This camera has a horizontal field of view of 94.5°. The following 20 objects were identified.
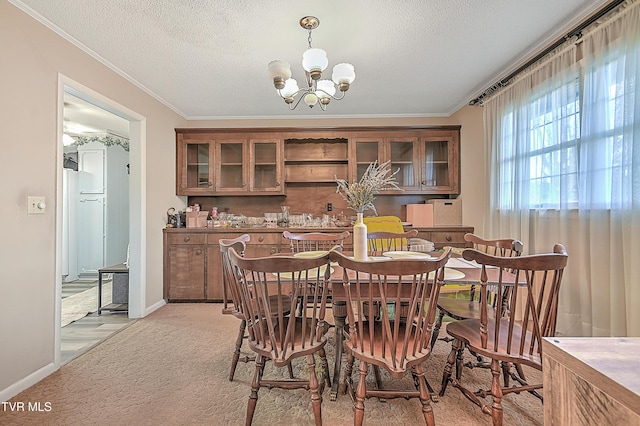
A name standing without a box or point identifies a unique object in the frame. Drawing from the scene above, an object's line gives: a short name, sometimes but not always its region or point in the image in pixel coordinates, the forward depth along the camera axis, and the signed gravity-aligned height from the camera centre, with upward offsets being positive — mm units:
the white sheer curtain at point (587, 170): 1802 +325
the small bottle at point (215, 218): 4031 -73
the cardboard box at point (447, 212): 3939 +18
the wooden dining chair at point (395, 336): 1279 -584
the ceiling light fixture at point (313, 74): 1939 +981
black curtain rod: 1914 +1320
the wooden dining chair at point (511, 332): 1312 -563
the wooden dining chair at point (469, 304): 1975 -668
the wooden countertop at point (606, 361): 491 -288
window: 1903 +545
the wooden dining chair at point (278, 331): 1355 -607
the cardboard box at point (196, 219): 3877 -83
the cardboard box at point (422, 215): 3971 -24
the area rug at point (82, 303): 3252 -1137
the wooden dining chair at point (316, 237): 2623 -213
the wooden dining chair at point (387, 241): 2623 -288
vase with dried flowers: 1815 +82
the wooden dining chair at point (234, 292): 1773 -500
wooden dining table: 1641 -377
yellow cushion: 3240 -121
